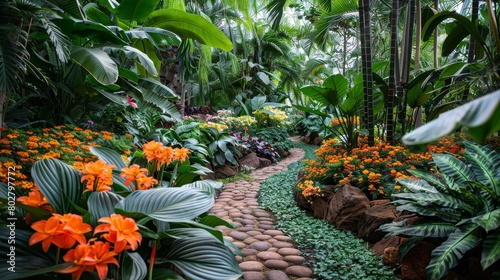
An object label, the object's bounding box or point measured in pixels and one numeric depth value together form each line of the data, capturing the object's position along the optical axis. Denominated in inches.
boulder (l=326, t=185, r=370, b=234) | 105.4
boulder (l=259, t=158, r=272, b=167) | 247.8
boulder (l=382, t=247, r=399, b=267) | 79.0
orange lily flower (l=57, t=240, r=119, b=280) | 35.5
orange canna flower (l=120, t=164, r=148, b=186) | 58.0
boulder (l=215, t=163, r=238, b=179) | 200.7
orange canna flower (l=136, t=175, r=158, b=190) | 58.4
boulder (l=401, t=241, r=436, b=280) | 72.3
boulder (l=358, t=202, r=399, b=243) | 92.9
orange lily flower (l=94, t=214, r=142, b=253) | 37.6
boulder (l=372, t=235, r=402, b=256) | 83.7
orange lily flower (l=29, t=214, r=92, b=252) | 36.9
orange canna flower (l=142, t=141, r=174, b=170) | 64.4
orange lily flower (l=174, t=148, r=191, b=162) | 71.3
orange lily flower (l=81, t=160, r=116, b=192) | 50.5
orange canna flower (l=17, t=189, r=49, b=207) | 46.3
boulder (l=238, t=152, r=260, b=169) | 231.0
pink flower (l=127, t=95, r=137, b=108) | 153.7
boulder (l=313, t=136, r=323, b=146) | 371.0
